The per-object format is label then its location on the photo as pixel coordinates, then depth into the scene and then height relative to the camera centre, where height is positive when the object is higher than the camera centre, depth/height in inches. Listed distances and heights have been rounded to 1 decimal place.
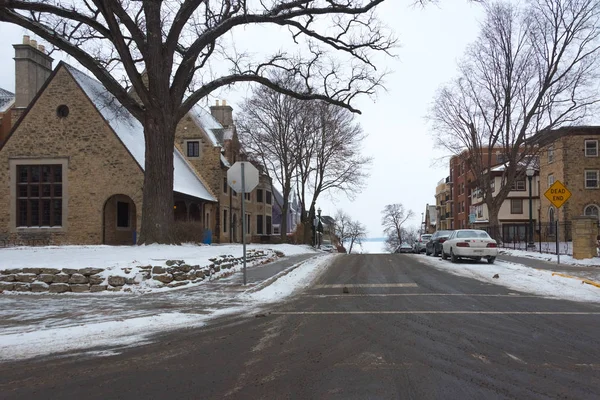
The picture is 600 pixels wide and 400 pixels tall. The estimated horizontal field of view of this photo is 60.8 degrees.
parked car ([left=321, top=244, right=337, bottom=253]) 2570.9 -149.0
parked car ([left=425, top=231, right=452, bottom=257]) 1098.7 -55.6
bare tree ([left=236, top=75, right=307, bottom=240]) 1470.2 +261.1
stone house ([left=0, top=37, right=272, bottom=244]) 1077.8 +106.1
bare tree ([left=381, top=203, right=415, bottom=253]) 4350.4 +16.0
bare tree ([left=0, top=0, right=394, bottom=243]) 612.4 +205.2
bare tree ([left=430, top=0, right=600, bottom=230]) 1268.5 +299.7
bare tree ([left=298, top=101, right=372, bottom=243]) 1489.9 +222.0
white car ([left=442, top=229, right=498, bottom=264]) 794.8 -44.4
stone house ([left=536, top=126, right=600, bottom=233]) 1640.0 +148.3
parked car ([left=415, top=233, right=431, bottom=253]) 1626.5 -84.0
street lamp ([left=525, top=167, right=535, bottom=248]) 1124.9 -20.5
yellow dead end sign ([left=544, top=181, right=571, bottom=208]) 719.1 +31.5
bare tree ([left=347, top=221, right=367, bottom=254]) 4658.0 -125.4
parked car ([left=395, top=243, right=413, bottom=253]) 2151.8 -131.9
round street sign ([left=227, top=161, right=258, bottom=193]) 478.3 +39.8
